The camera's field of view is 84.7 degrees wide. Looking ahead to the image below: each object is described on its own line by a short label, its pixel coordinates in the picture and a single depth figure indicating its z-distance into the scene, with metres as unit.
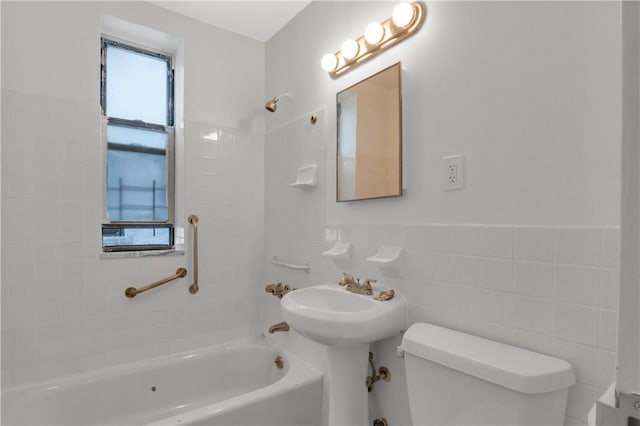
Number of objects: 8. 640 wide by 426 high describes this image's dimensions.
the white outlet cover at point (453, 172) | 1.19
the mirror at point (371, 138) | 1.42
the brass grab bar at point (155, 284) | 1.89
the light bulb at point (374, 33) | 1.44
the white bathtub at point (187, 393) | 1.51
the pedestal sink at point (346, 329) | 1.22
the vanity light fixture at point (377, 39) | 1.33
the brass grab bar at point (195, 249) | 2.06
